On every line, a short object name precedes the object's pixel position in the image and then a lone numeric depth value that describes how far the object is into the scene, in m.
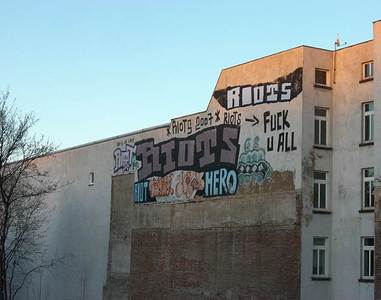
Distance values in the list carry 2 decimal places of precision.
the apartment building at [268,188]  31.00
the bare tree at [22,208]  44.41
